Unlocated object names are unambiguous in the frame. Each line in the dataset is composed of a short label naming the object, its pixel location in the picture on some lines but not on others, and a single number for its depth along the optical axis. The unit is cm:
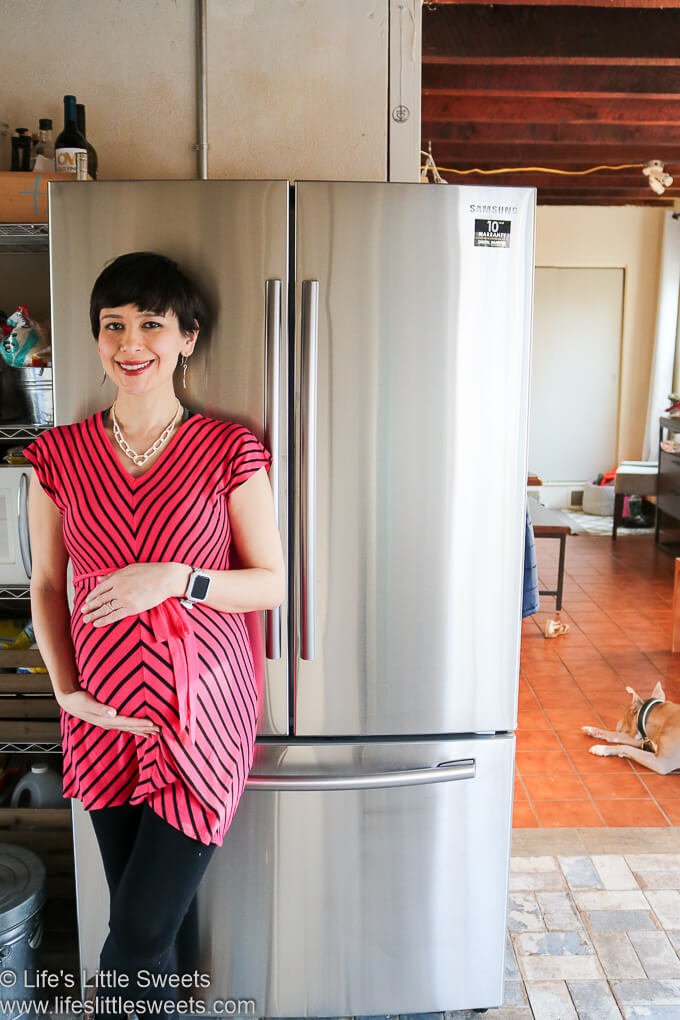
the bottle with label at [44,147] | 206
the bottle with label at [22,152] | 214
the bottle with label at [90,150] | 203
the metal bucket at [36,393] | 206
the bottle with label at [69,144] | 200
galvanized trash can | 188
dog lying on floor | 332
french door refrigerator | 170
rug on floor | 785
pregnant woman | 155
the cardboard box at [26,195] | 197
